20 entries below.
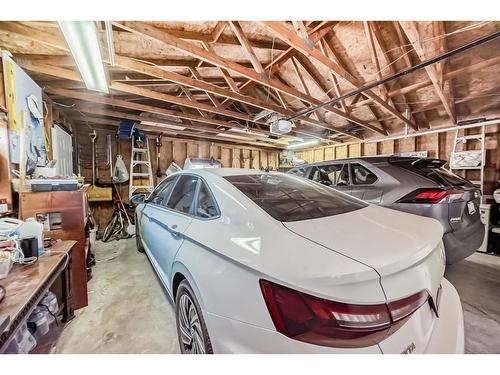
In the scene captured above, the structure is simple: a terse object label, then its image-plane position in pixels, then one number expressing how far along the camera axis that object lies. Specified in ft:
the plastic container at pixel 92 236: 11.90
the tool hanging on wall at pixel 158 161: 20.23
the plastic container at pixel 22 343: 3.81
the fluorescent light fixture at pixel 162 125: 15.69
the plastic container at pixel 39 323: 4.67
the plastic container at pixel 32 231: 5.02
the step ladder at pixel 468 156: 13.98
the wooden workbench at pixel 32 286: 3.22
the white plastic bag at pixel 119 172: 17.49
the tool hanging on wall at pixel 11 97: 6.98
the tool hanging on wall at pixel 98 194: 15.94
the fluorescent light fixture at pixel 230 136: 19.94
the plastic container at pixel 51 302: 5.12
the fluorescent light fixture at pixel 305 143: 22.50
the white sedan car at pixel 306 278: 2.37
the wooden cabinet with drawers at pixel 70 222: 6.59
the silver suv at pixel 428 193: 6.91
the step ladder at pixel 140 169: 17.51
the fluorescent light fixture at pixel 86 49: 5.17
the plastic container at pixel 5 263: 4.18
